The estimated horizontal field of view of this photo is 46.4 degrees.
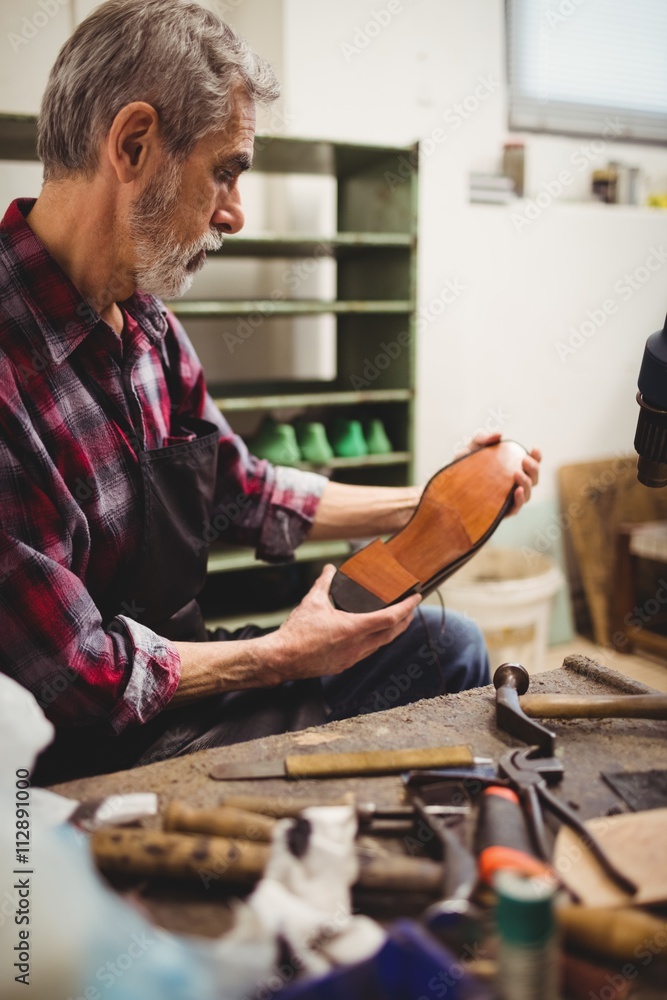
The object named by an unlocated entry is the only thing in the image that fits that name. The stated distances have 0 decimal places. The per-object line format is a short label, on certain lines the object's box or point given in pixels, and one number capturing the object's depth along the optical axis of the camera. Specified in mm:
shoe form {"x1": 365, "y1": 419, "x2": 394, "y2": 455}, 2586
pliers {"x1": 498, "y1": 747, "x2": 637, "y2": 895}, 750
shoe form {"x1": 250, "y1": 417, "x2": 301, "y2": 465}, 2404
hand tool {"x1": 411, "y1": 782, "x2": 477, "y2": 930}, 669
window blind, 3354
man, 1137
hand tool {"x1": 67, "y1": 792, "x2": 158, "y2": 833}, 831
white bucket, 2727
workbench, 902
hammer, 1043
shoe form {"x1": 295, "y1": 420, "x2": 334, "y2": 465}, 2449
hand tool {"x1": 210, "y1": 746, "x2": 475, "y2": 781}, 947
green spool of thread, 517
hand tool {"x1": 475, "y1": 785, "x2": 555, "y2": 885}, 717
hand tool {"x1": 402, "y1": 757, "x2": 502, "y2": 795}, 907
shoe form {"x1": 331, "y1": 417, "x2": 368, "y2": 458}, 2518
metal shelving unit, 2307
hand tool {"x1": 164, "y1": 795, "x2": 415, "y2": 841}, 782
